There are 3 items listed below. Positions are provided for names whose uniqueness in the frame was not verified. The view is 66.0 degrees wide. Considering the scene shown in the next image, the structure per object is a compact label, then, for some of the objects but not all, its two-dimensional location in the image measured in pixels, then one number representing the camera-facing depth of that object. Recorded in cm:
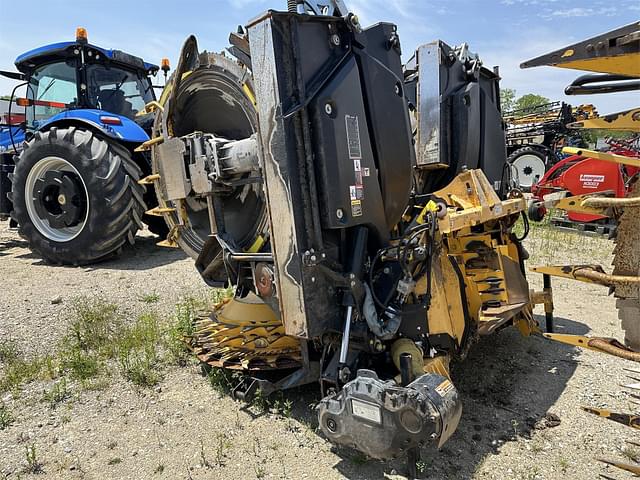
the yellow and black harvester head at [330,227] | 225
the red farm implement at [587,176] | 774
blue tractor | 598
